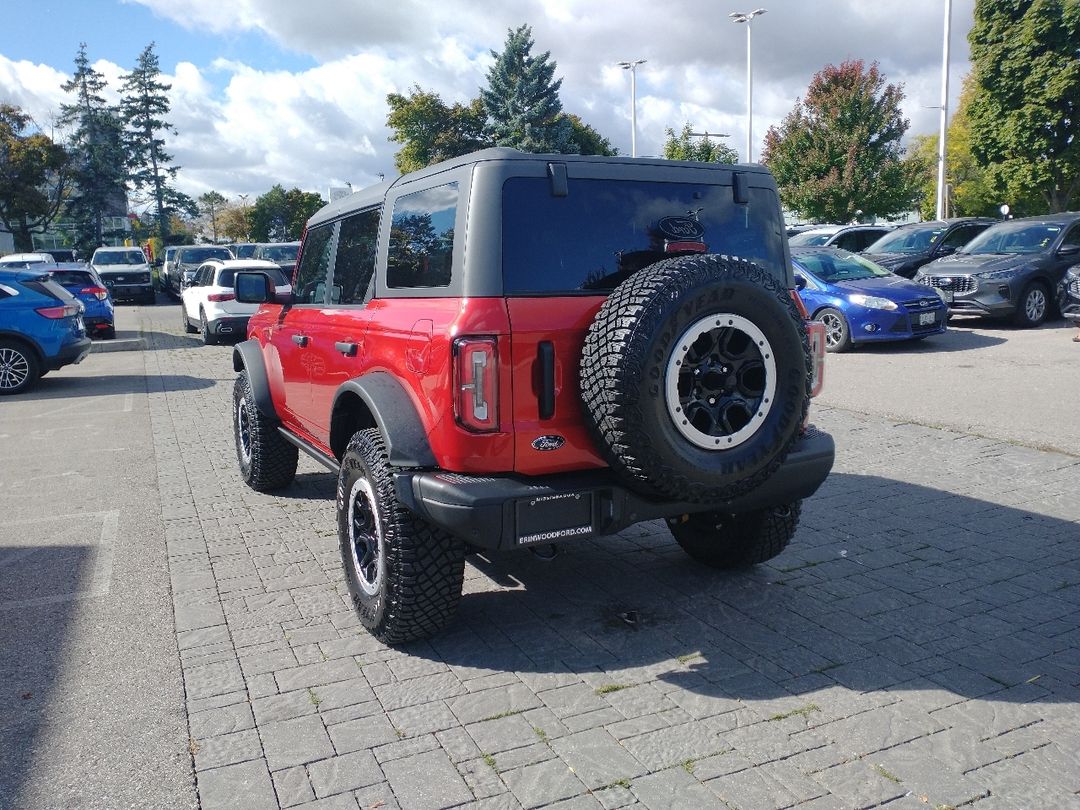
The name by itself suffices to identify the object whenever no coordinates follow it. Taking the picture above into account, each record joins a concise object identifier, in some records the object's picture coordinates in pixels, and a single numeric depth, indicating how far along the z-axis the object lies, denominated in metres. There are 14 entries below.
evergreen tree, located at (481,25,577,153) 55.25
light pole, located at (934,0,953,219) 29.03
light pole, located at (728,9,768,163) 37.25
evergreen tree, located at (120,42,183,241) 70.88
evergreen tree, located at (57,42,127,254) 64.75
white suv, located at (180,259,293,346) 16.97
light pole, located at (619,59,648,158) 47.58
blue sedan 12.63
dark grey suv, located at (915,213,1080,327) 14.55
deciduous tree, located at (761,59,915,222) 30.92
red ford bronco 3.41
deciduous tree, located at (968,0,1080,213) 25.64
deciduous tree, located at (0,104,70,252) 47.03
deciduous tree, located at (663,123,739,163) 45.31
